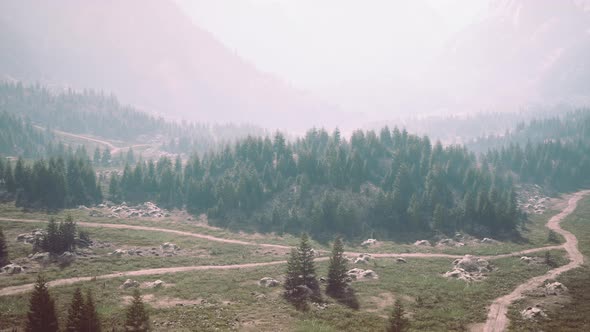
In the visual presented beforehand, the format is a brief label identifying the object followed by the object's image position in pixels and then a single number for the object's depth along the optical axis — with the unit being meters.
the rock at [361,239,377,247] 92.32
